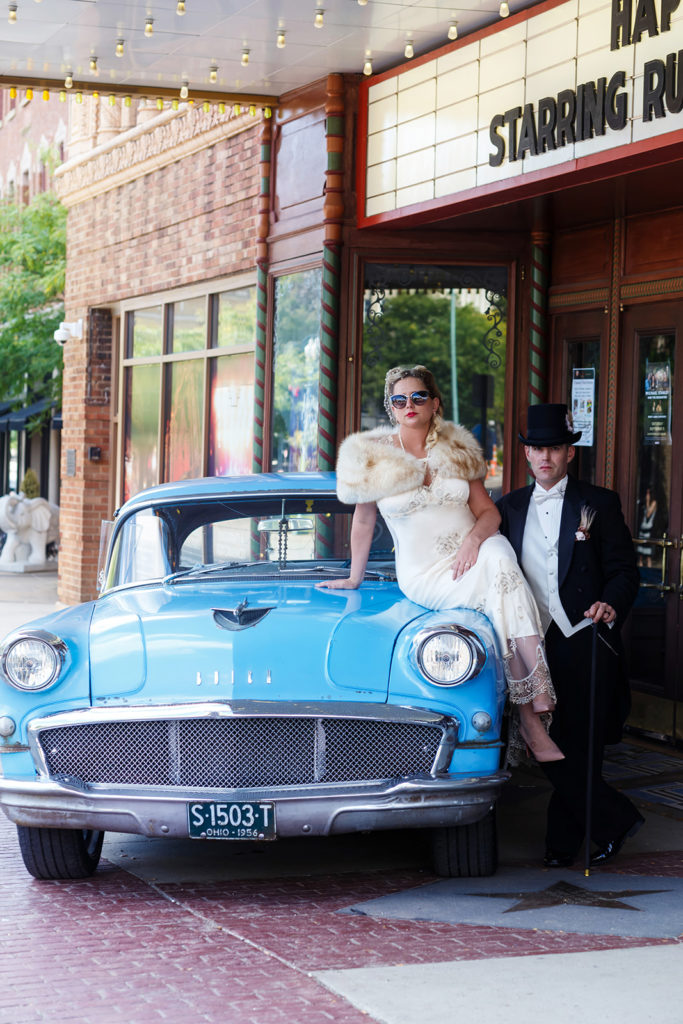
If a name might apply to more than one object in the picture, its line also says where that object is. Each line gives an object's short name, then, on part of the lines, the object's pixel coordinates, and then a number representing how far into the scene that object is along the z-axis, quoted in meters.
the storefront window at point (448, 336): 10.09
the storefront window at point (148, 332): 14.23
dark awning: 26.20
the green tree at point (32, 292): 23.73
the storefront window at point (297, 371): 10.62
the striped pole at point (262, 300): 11.27
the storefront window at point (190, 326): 13.15
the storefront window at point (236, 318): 12.02
